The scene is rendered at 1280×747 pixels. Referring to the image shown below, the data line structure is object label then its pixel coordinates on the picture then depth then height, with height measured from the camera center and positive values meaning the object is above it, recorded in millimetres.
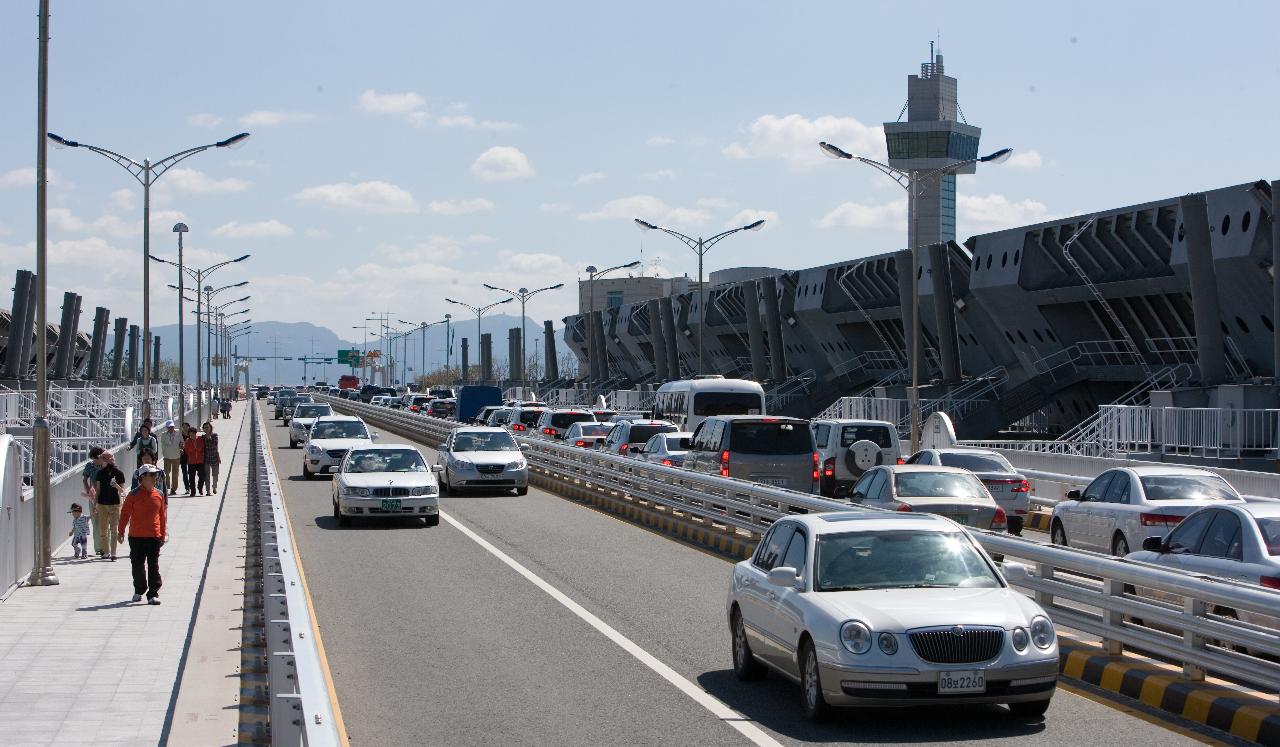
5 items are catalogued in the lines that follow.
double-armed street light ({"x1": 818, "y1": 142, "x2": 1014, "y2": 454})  36188 +4552
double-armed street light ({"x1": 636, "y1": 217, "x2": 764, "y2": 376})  55750 +5360
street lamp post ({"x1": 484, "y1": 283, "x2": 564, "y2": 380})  86438 +5406
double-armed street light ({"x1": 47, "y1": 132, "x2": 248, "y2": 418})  35562 +5384
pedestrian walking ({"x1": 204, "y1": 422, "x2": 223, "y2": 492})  33219 -1457
